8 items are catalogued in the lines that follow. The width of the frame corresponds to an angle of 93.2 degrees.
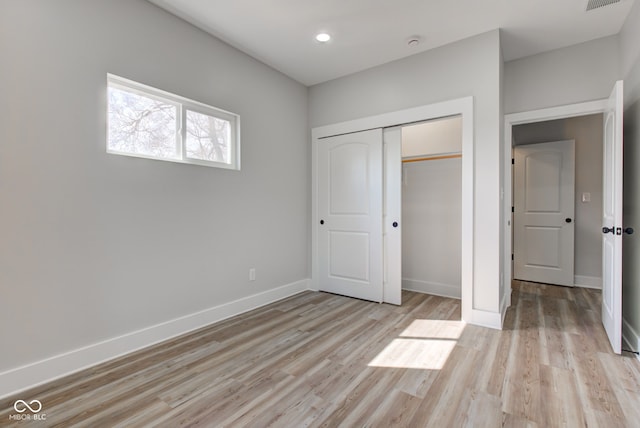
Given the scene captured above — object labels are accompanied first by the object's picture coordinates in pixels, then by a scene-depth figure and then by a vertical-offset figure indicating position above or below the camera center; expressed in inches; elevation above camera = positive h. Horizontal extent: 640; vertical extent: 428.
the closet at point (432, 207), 150.5 +1.1
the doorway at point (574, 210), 166.1 -0.7
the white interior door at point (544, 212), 170.6 -1.8
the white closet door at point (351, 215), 143.4 -2.6
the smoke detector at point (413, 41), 118.0 +66.8
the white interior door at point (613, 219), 90.1 -3.2
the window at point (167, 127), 93.2 +29.4
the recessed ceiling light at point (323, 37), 116.0 +67.1
